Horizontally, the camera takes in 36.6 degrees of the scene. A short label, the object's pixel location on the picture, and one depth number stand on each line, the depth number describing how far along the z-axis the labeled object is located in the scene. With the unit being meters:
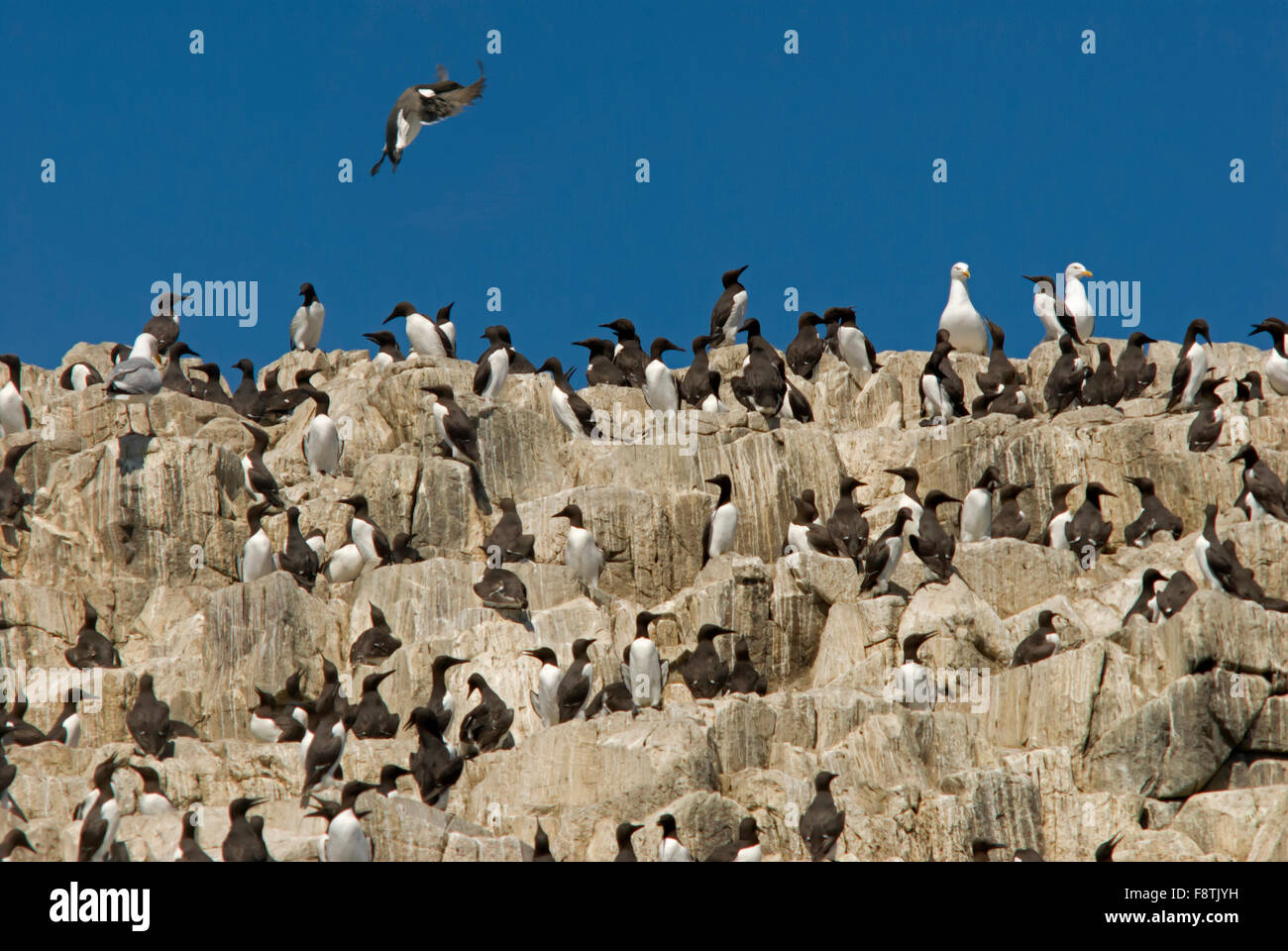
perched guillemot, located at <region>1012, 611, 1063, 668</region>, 19.95
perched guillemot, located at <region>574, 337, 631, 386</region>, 29.05
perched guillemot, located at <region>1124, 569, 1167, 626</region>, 20.61
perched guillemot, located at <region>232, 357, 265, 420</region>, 28.33
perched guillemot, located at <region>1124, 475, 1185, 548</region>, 23.69
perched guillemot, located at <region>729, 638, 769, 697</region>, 20.31
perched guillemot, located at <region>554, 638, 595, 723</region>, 19.38
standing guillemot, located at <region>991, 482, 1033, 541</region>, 23.89
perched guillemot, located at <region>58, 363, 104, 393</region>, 30.61
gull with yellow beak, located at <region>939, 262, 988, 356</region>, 31.08
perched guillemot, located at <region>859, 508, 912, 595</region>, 21.52
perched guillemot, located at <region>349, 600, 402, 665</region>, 21.11
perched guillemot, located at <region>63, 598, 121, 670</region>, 21.59
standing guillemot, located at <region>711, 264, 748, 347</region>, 31.66
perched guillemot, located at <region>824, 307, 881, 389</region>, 29.77
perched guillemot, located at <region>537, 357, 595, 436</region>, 25.95
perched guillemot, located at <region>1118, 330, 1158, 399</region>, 27.19
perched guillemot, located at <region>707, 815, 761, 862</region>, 16.31
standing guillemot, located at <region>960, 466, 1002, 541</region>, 23.97
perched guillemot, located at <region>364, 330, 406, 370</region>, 29.66
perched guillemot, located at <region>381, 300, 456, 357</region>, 30.53
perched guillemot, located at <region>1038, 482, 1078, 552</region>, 23.77
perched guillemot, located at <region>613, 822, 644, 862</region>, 16.14
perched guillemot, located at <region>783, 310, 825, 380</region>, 29.22
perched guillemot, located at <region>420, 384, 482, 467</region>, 24.27
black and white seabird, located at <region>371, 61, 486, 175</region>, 24.16
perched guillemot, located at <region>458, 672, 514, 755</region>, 19.45
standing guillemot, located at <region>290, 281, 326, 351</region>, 32.56
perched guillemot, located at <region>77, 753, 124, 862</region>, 15.70
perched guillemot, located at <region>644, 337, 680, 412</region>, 27.27
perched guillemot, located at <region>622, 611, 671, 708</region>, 20.27
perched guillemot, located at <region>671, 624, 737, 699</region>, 20.28
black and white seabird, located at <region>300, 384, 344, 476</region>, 25.84
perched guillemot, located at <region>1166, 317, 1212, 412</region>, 26.34
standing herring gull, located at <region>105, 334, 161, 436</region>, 26.16
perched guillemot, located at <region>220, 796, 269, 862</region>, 15.20
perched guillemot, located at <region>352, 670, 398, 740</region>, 19.59
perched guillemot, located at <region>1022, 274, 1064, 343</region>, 31.05
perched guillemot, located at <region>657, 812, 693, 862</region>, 16.28
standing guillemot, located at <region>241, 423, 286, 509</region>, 24.56
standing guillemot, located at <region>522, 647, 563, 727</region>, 19.89
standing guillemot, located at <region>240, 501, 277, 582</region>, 23.44
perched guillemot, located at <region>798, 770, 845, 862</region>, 16.78
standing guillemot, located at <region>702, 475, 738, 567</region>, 23.17
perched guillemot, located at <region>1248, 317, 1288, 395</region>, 27.73
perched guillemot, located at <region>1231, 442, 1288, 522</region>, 22.81
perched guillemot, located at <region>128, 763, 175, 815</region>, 17.53
